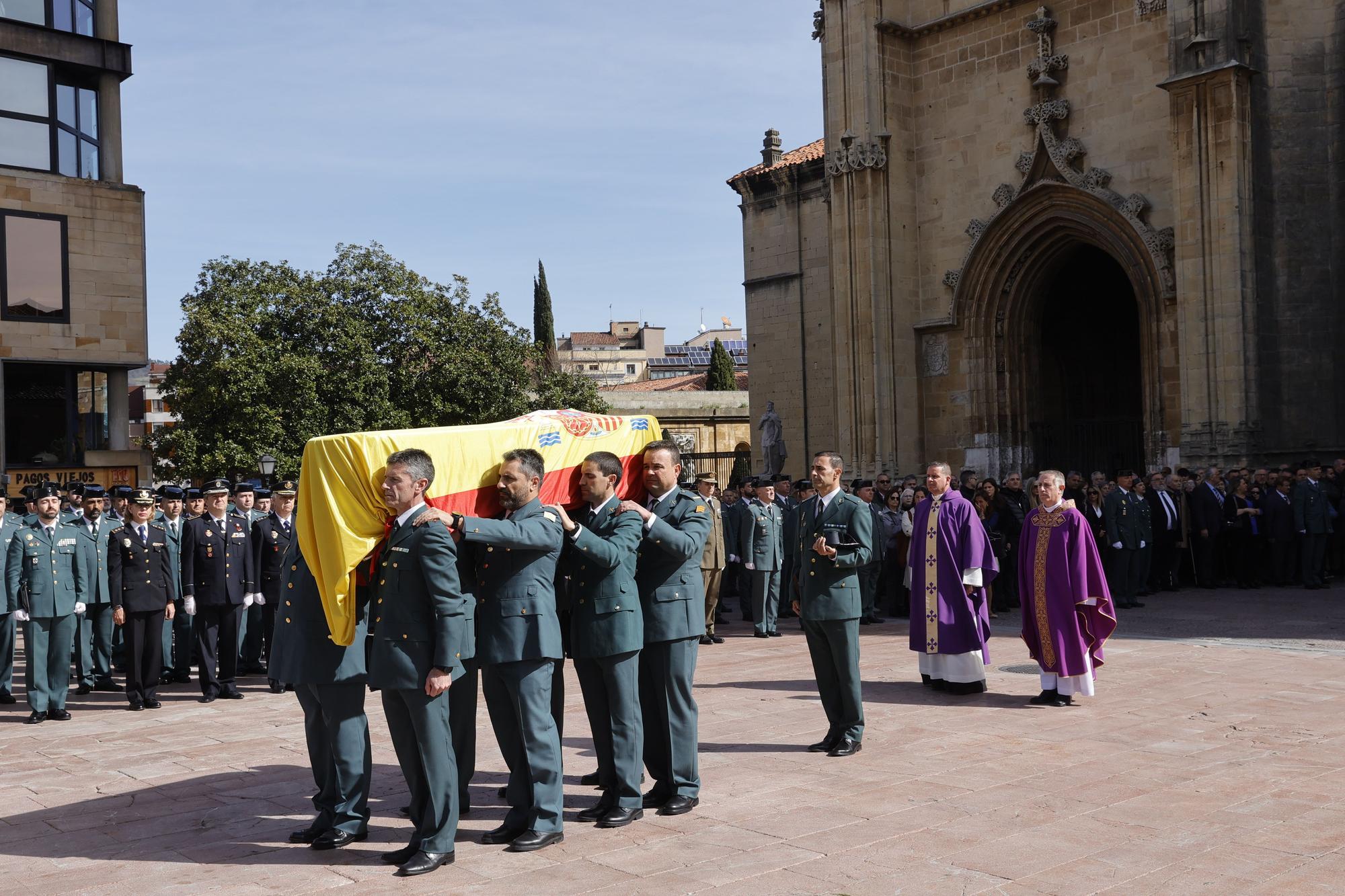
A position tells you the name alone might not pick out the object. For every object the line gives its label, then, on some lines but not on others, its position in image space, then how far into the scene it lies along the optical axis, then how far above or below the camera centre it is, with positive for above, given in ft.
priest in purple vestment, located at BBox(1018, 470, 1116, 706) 29.09 -3.02
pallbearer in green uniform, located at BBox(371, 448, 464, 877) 17.54 -2.15
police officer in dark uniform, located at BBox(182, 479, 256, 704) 34.86 -2.57
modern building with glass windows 71.97 +15.10
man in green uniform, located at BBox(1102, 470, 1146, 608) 50.01 -2.85
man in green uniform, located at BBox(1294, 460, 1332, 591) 53.98 -2.41
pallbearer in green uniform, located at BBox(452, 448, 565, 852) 18.45 -2.21
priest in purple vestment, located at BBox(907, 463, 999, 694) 30.76 -2.83
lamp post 72.64 +1.78
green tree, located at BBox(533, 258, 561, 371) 216.95 +32.09
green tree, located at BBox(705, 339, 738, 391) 189.06 +17.58
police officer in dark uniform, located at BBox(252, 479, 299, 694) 37.01 -1.45
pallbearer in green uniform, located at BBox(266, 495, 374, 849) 19.21 -3.30
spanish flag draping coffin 18.10 +0.11
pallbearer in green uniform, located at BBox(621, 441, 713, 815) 20.24 -2.27
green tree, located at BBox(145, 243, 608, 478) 91.15 +10.40
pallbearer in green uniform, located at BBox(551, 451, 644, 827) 19.47 -2.28
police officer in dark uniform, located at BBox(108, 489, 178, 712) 34.04 -2.78
